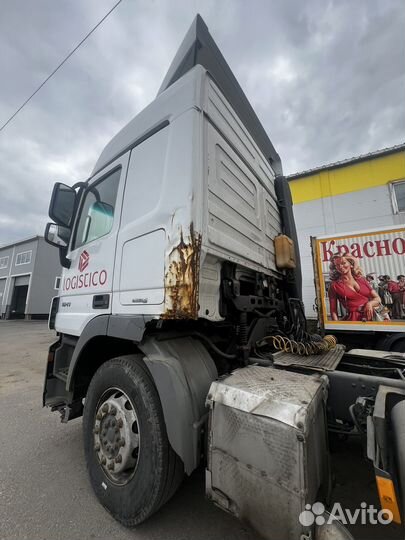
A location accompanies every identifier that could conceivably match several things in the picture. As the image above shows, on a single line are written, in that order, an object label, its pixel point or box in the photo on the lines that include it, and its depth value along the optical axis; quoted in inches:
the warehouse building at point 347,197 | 378.0
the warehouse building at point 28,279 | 963.3
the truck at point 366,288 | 213.6
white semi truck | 49.4
